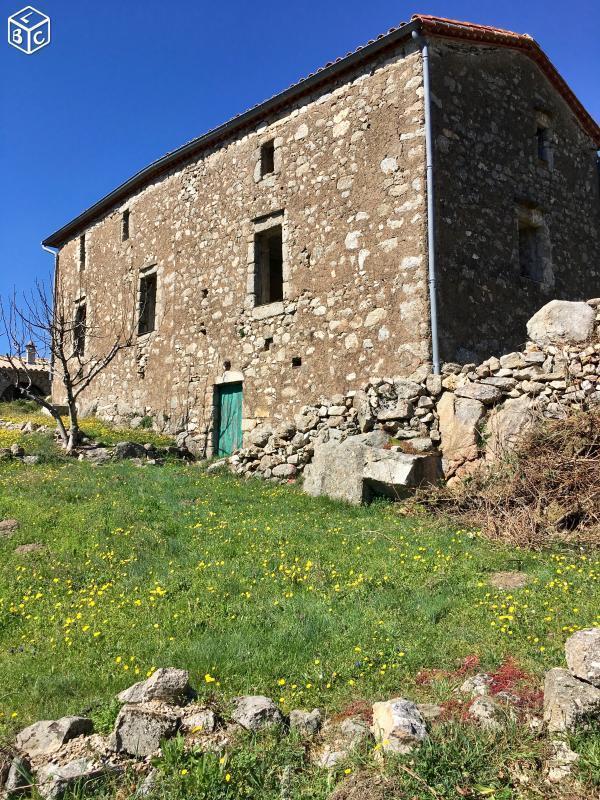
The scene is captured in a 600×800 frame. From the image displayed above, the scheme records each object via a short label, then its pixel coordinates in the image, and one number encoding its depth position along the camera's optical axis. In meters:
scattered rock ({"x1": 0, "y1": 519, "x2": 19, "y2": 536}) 6.83
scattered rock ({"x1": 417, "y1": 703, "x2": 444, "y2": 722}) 3.17
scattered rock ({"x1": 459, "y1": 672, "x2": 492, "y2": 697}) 3.40
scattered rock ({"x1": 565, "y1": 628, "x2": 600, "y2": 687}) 3.19
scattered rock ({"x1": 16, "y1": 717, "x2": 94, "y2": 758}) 3.18
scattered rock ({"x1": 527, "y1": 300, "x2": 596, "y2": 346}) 7.81
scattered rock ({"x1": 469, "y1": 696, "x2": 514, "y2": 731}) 3.05
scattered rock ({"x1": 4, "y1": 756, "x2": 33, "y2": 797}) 2.90
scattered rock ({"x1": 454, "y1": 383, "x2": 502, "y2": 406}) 8.22
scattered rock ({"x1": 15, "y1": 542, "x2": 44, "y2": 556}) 6.30
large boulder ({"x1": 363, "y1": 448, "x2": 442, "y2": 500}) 8.02
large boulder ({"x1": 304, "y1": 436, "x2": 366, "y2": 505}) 8.20
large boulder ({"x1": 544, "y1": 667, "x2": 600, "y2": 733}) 2.93
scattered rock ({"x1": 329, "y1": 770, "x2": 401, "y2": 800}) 2.70
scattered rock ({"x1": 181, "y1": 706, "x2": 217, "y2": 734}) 3.21
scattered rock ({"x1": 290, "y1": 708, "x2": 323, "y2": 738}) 3.25
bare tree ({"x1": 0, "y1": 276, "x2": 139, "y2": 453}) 12.06
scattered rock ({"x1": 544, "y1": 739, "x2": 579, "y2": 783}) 2.75
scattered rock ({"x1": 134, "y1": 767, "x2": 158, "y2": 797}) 2.82
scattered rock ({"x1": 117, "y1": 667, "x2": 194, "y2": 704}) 3.41
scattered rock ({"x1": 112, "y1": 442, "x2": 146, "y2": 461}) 11.57
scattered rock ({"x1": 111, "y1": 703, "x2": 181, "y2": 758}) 3.07
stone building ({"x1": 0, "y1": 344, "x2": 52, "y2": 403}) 25.42
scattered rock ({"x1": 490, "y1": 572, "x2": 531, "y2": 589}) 5.04
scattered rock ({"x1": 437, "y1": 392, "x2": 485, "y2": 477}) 8.28
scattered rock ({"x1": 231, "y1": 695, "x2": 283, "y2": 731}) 3.22
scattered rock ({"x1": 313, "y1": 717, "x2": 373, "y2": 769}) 2.99
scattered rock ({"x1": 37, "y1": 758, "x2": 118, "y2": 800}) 2.84
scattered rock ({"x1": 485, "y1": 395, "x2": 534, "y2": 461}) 7.67
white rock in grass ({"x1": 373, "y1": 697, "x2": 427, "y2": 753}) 2.92
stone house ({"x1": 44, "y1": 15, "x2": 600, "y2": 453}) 9.85
